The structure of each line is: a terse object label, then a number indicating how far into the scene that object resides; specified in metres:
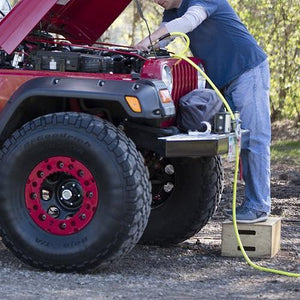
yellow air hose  9.52
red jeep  8.78
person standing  10.25
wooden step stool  10.06
